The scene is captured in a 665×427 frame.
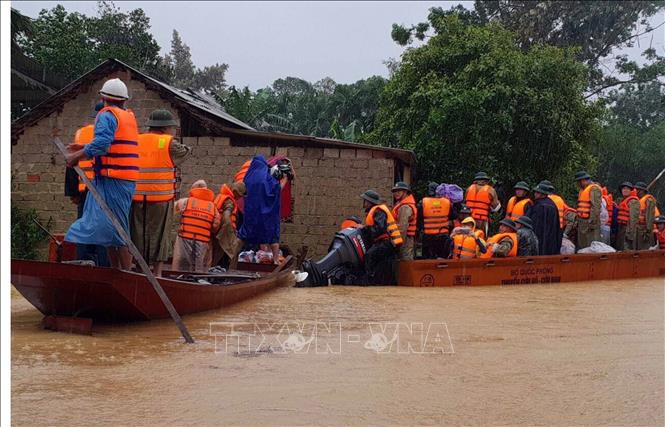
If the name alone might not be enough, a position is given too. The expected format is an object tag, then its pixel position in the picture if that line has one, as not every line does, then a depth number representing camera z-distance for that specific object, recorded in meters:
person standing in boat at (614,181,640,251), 12.76
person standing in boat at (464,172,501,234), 11.81
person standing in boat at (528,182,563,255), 10.82
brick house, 13.38
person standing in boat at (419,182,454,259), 11.02
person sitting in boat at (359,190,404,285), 9.68
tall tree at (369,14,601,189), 16.14
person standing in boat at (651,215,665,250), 13.55
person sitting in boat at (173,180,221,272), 8.41
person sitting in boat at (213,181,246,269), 8.87
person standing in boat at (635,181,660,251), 13.08
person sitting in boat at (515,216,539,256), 10.11
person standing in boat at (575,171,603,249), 11.38
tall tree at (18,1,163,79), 23.41
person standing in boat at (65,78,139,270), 5.45
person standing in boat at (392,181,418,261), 10.35
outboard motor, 9.59
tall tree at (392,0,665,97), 25.08
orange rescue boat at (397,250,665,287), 9.69
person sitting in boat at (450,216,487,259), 10.16
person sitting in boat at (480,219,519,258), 9.95
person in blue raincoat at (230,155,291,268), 9.62
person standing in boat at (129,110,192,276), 6.34
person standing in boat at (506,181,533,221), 11.24
